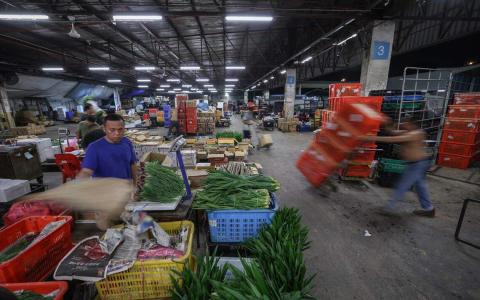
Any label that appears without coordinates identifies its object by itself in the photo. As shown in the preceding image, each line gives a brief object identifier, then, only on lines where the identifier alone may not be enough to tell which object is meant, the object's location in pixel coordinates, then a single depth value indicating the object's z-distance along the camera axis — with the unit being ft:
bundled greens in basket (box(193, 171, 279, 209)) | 7.61
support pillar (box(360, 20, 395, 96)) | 21.09
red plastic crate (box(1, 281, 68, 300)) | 4.90
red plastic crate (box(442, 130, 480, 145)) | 18.75
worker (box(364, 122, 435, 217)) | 11.17
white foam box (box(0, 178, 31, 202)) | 11.25
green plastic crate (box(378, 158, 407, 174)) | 16.17
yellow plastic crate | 5.62
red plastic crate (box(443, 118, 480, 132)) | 18.31
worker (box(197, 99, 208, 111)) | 49.11
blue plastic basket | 7.59
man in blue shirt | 8.14
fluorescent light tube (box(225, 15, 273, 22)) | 20.80
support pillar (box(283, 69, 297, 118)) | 50.55
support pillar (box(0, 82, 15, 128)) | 46.34
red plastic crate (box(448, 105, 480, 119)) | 18.31
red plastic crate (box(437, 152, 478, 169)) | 19.72
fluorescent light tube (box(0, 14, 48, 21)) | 18.67
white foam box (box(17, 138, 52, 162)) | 20.87
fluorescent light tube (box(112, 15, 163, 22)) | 19.89
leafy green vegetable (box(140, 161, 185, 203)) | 7.81
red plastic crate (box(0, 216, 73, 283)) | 5.47
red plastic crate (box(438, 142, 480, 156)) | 19.31
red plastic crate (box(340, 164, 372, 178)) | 17.76
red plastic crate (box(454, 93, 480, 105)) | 18.84
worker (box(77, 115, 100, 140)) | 15.51
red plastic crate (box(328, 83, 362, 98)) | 19.11
